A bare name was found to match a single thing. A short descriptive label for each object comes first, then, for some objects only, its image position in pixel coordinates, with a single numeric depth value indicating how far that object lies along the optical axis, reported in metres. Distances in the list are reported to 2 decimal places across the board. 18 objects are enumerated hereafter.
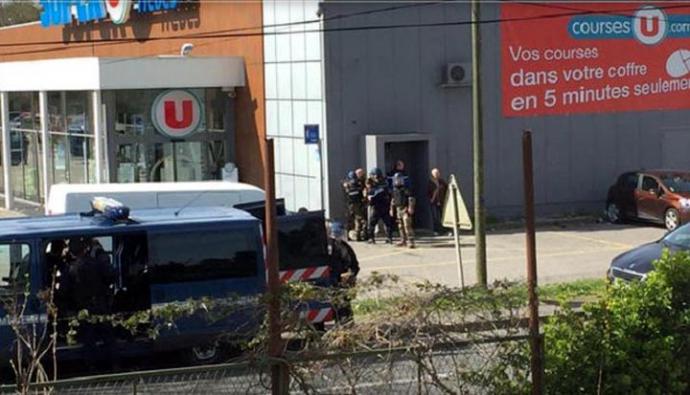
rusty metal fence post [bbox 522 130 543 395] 6.87
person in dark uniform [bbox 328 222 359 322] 14.57
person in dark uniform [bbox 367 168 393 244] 25.44
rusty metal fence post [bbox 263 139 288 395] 6.26
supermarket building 27.55
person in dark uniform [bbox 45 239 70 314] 12.37
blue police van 12.09
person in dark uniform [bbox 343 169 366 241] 25.75
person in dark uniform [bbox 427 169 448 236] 26.28
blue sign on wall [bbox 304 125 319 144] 27.05
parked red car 26.47
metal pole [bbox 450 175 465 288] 17.05
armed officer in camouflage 25.03
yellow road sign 17.06
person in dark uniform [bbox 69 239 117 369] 12.18
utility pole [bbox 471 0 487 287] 17.98
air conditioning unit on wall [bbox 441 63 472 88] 28.08
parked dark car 15.73
